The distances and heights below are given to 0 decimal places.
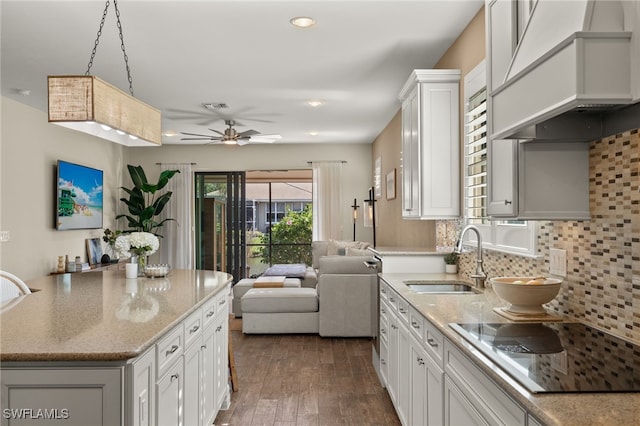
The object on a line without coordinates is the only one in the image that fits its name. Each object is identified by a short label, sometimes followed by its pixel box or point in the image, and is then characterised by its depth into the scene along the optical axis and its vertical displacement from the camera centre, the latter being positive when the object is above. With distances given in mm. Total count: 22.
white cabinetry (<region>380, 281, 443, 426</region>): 2160 -833
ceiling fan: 6422 +1016
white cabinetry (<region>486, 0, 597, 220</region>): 1931 +150
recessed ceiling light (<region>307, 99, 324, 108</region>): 5580 +1272
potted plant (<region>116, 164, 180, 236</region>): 7895 +164
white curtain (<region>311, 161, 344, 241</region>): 8602 +191
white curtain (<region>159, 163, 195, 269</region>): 8523 -233
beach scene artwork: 6188 +197
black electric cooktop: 1254 -451
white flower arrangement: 3381 -239
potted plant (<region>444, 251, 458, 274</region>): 3719 -407
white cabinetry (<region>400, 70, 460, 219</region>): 3568 +495
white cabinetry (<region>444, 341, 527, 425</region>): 1307 -590
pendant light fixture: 2494 +564
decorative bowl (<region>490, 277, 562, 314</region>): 1988 -348
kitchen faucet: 2626 -279
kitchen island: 1554 -514
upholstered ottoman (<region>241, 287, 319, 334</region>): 5516 -1177
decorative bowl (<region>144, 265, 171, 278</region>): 3385 -425
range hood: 1313 +434
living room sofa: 5344 -1071
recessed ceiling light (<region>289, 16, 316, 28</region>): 3307 +1315
